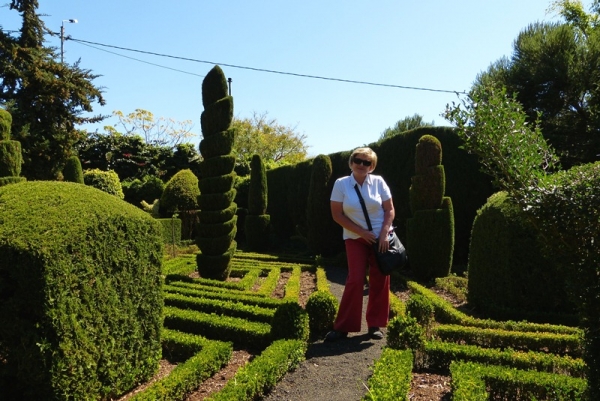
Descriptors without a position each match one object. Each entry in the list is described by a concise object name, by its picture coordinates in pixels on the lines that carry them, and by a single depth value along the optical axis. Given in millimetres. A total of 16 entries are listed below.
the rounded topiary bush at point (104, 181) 18844
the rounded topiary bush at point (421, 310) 4719
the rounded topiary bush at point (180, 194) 17234
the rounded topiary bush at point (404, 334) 4035
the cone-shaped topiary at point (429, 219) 8336
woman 4496
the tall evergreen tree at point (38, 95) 20000
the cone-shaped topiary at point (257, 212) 14727
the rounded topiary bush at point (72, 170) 14055
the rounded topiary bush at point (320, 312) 4922
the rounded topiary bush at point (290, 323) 4374
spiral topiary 8570
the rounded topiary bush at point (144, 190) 21734
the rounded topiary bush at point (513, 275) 5309
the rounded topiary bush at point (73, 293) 2719
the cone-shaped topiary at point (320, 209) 12828
